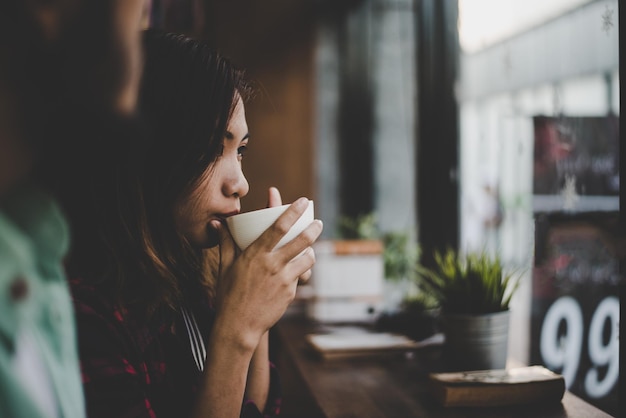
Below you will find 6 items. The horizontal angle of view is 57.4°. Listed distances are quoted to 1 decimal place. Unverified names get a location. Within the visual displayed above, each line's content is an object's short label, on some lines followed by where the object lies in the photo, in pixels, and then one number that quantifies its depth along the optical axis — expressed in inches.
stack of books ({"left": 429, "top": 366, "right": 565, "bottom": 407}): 43.1
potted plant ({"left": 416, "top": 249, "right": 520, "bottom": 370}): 49.6
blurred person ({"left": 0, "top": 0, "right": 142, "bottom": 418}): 16.5
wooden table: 42.4
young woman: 36.1
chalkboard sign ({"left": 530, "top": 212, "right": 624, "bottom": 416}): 54.4
